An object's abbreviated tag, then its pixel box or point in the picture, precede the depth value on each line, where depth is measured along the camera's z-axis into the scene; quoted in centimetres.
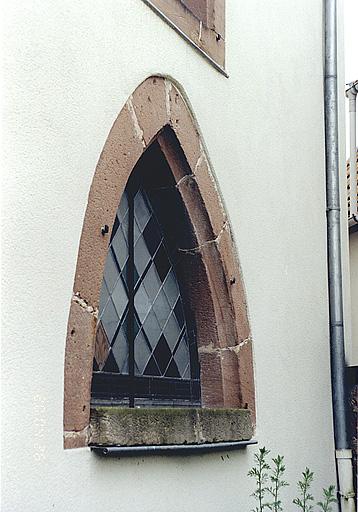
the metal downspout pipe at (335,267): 665
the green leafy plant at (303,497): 545
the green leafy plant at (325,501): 534
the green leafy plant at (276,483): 511
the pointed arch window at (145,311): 450
